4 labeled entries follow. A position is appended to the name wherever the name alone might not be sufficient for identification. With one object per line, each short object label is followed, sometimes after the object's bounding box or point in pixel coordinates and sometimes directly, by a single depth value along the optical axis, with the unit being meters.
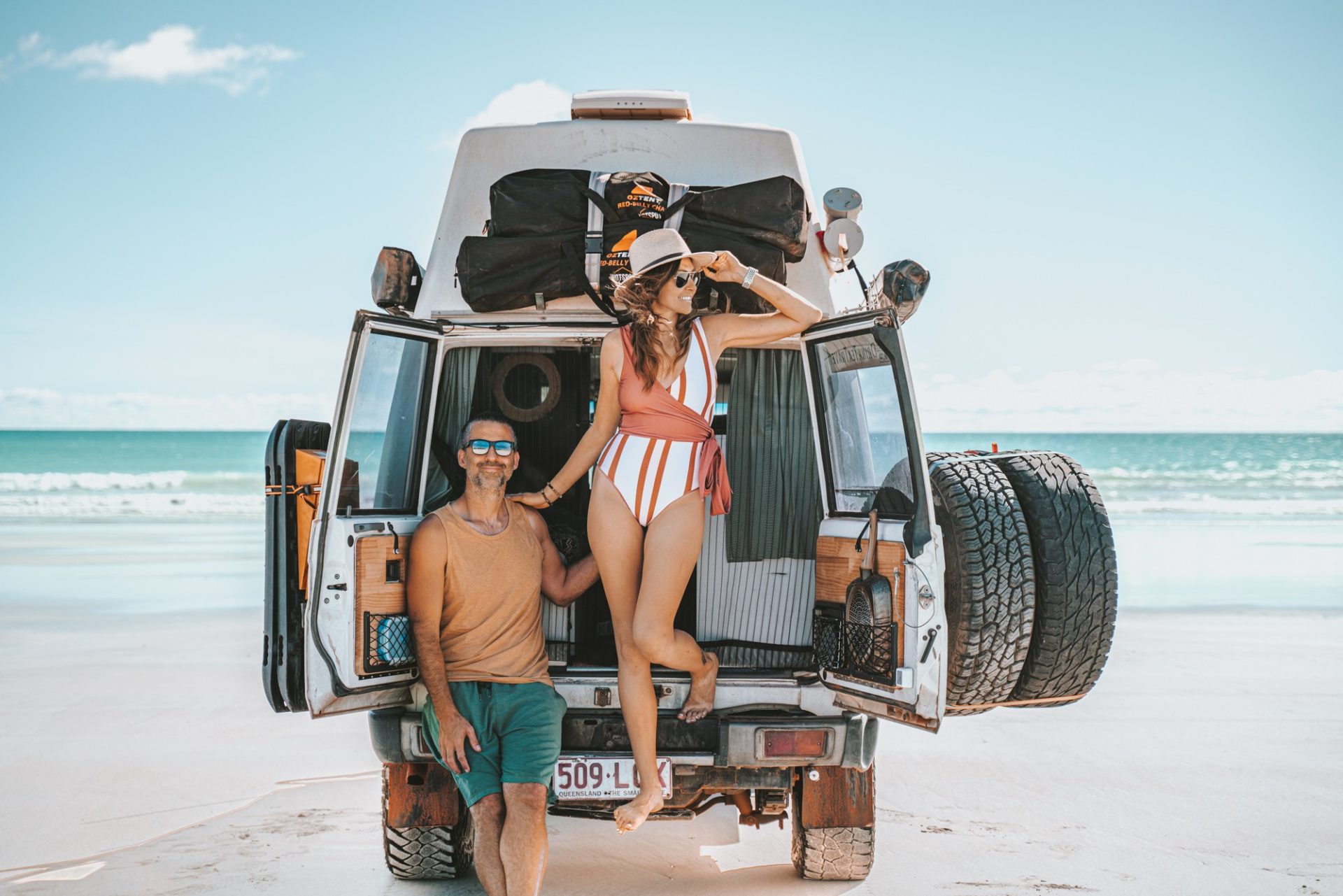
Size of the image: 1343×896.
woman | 3.89
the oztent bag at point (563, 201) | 4.14
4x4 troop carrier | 3.80
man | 3.75
